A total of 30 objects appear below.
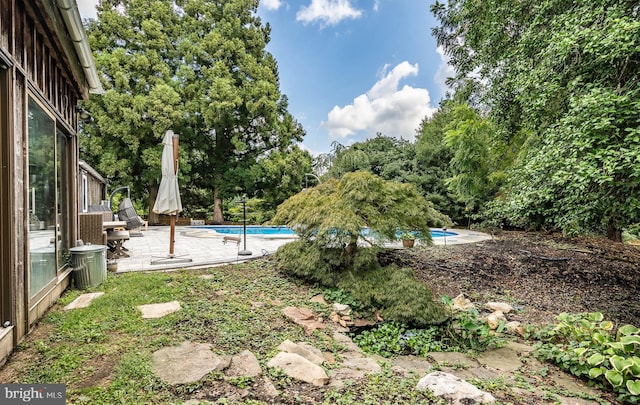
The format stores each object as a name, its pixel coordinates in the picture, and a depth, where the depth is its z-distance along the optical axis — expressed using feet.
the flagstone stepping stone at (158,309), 12.07
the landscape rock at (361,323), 14.91
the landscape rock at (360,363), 9.82
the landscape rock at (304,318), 12.98
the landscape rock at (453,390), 8.23
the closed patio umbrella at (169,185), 21.44
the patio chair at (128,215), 28.22
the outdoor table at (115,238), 20.88
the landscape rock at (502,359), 11.84
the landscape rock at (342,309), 15.37
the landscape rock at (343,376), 8.63
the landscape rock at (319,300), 16.11
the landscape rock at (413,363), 11.05
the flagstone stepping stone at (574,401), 9.55
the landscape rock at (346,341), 11.65
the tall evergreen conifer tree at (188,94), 45.03
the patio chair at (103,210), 29.90
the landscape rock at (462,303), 17.36
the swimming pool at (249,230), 46.28
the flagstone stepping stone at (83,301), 12.63
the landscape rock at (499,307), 17.56
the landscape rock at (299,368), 8.60
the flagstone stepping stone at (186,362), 8.00
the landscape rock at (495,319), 15.49
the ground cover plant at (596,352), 10.19
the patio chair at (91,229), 18.38
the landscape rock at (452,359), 11.83
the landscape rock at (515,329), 14.99
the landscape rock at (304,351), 10.07
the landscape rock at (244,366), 8.49
